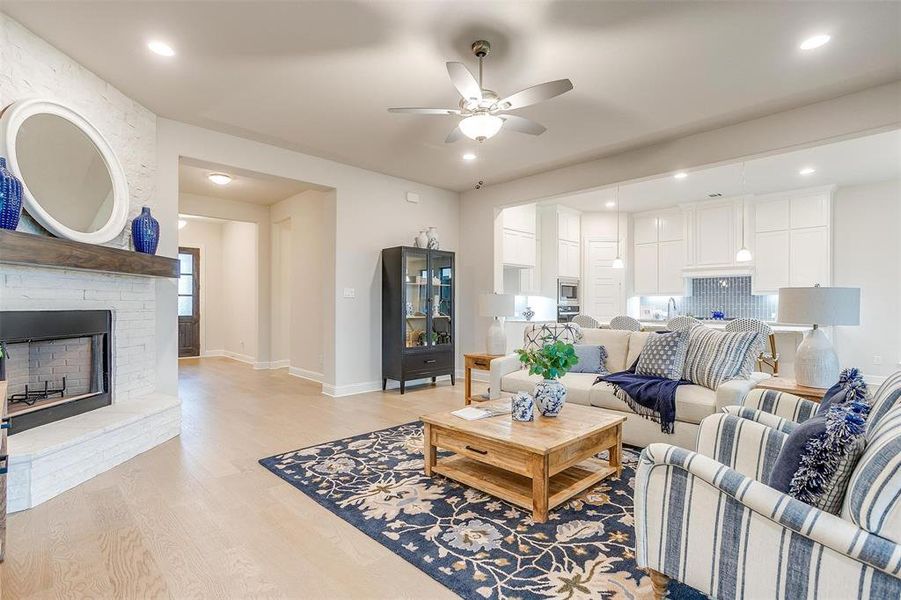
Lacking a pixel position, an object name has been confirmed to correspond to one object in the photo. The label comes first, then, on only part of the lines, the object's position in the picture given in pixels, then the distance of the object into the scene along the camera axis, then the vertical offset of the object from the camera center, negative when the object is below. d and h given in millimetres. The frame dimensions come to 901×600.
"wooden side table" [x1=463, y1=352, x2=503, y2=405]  4777 -724
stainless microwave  7602 +98
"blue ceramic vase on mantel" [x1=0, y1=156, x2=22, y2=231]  2398 +532
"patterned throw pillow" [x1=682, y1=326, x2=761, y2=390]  3229 -459
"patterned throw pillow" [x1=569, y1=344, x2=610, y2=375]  4090 -586
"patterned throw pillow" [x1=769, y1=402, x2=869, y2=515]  1223 -461
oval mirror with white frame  2676 +850
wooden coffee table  2234 -871
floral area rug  1765 -1134
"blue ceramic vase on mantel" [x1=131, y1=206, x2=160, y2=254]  3453 +503
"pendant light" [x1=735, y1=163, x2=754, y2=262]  6105 +577
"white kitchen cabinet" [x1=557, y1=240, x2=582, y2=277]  7492 +648
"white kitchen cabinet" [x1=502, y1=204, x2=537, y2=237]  6518 +1186
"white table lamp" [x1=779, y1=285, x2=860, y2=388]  2779 -130
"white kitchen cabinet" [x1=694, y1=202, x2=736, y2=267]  7024 +1006
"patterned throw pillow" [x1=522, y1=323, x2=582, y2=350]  4250 -362
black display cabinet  5375 -217
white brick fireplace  2432 -820
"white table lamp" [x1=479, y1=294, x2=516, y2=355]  5008 -185
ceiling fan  2535 +1199
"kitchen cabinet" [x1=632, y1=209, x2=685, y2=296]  7609 +784
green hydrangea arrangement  2688 -385
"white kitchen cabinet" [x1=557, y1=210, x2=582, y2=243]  7512 +1230
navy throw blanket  3100 -718
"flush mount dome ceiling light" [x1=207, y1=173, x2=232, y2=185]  5570 +1519
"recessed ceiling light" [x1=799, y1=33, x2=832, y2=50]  2684 +1571
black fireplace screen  2703 -460
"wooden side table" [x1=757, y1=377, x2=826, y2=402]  2748 -602
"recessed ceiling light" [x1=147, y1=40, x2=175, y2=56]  2801 +1595
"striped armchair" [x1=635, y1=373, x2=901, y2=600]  1104 -666
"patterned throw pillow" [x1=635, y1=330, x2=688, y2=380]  3447 -475
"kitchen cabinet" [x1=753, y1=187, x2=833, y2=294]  6273 +839
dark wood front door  8531 -127
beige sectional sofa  2990 -731
